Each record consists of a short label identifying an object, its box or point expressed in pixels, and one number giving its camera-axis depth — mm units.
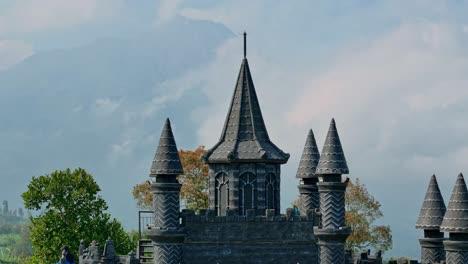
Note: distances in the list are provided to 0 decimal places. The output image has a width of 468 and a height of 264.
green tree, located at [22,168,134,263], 69250
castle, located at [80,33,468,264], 47125
